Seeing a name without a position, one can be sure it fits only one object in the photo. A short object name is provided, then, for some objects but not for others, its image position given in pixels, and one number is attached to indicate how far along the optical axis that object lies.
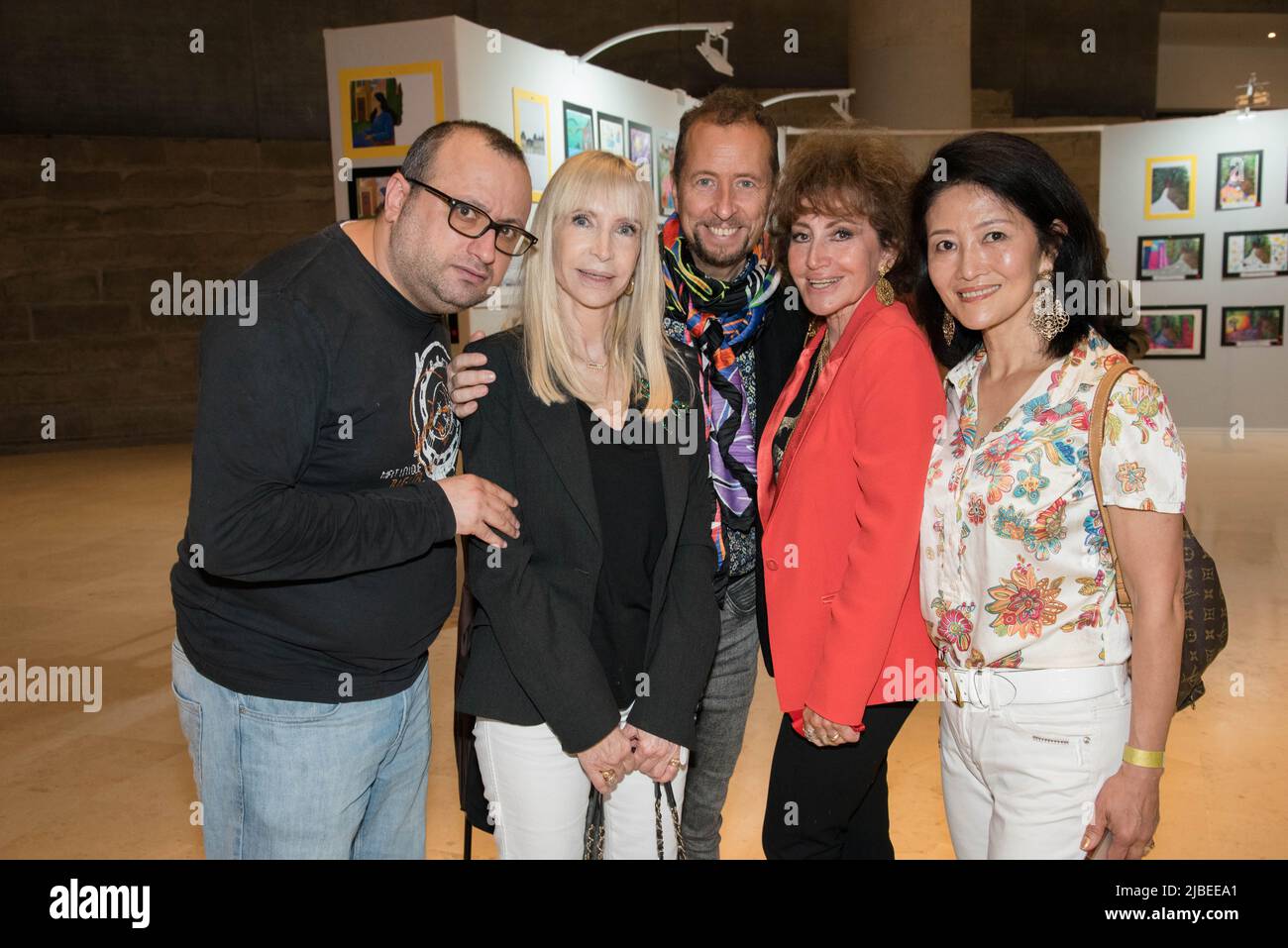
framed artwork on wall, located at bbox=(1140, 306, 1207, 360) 13.14
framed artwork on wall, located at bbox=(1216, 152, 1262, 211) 12.52
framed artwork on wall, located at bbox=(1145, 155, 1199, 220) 12.81
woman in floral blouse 1.90
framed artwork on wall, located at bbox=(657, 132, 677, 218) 8.65
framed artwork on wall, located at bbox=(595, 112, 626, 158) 7.80
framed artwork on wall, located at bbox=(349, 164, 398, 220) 6.26
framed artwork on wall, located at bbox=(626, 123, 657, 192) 8.34
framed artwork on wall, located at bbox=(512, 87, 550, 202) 6.66
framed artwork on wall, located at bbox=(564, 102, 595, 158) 7.32
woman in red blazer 2.16
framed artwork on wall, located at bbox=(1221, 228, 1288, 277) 12.55
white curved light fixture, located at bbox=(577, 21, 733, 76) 8.34
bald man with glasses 1.81
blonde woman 2.18
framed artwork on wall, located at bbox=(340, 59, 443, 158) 6.07
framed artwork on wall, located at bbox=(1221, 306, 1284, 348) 12.77
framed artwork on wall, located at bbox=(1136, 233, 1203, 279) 12.97
